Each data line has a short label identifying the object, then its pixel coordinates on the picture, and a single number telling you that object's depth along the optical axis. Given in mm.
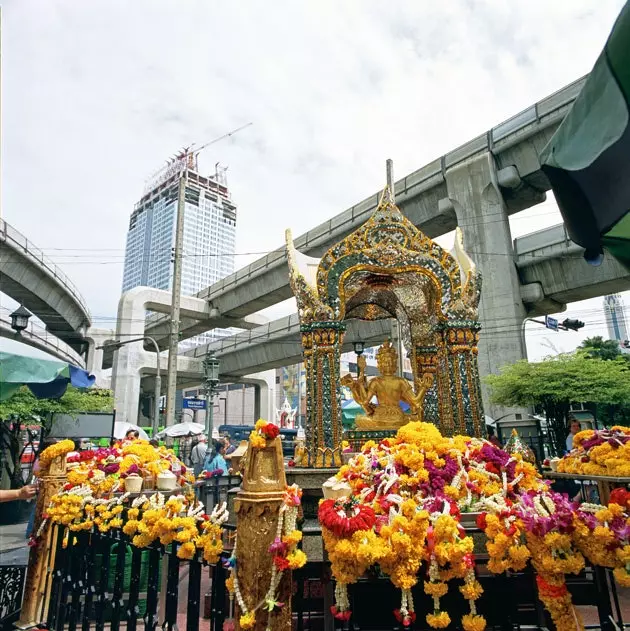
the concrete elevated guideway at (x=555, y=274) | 15617
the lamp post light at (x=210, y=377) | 15875
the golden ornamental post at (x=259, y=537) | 2850
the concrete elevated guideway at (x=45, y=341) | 21216
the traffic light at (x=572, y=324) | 16797
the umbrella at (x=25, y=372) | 6453
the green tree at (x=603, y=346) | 24344
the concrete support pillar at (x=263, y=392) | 35406
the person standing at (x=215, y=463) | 11125
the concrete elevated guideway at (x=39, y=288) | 20406
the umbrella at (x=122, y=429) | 17675
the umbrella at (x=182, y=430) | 18966
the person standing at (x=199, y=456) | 13945
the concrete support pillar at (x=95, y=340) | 30812
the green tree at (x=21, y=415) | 12055
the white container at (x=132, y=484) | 5031
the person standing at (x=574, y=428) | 9328
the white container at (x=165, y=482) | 5411
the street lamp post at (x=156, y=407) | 20772
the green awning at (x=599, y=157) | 1754
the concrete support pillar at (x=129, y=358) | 25562
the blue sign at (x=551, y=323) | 17219
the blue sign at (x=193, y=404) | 23250
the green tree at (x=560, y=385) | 13312
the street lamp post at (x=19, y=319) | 11039
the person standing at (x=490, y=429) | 14164
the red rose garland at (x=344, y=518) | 2852
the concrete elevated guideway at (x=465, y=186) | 15195
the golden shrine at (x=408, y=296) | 7336
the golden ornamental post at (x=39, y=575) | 4348
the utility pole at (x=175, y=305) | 16734
